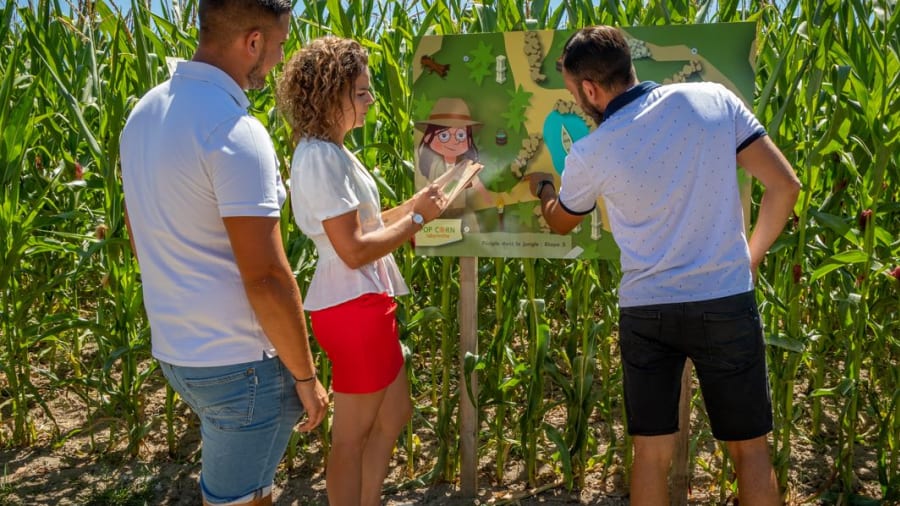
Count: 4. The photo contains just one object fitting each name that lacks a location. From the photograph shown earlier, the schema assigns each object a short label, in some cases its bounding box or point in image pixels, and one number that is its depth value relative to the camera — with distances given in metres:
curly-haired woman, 2.36
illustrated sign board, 2.90
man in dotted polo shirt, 2.20
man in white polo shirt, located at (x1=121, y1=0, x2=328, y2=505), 1.70
